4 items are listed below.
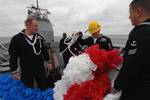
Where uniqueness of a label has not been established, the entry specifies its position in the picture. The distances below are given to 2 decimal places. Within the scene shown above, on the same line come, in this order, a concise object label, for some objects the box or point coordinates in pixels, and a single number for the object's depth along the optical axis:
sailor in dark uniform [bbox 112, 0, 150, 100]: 0.92
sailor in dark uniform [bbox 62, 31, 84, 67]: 2.66
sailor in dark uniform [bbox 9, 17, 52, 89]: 1.96
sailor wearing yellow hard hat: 1.97
